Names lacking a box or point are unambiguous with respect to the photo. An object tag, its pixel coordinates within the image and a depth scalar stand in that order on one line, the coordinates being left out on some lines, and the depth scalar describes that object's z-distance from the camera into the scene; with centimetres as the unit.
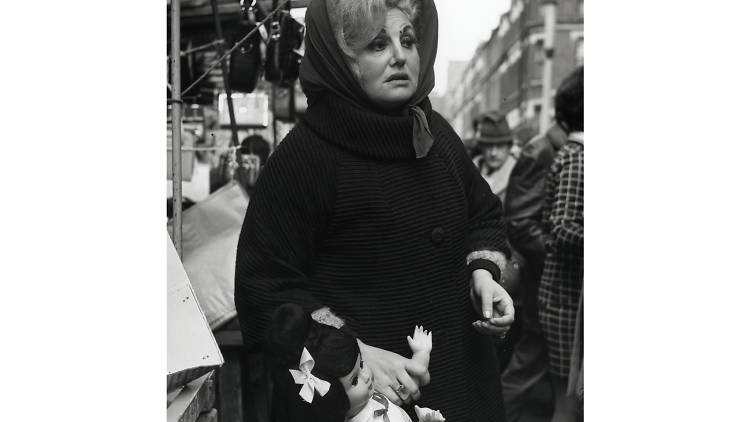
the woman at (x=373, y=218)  159
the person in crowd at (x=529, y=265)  207
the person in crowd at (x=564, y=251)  208
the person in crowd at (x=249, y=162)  221
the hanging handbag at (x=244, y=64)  228
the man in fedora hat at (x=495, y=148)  251
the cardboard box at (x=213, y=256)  202
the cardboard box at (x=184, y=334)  178
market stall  185
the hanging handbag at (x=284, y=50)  207
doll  149
